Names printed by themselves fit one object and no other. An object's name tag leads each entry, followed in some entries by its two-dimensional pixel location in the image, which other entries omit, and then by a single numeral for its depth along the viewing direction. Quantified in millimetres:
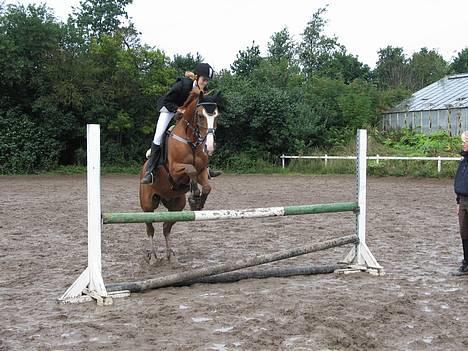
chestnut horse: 6516
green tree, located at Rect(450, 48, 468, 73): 58125
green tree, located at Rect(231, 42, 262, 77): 45969
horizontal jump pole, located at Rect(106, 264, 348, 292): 6172
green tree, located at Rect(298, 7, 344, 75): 50881
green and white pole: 5531
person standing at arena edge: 6734
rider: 7148
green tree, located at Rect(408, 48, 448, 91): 56438
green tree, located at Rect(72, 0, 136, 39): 54812
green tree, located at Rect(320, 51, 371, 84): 48644
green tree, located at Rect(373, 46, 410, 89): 57031
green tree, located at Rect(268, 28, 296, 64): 51906
